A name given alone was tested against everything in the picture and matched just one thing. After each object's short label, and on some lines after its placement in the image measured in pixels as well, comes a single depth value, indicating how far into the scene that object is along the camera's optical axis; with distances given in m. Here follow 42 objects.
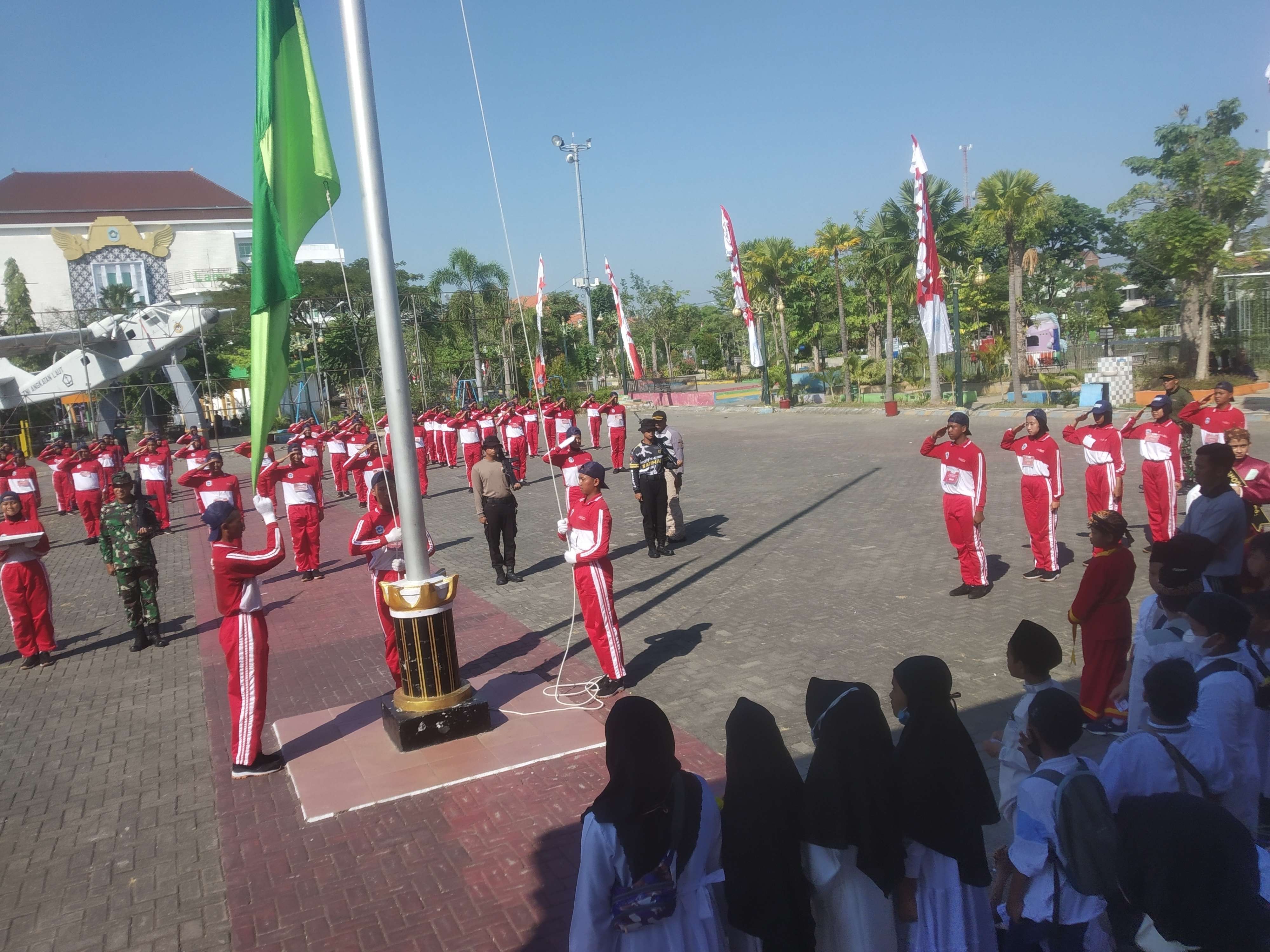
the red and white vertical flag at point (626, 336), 18.50
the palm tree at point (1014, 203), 28.25
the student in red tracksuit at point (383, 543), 7.24
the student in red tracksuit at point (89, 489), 16.72
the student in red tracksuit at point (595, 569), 7.04
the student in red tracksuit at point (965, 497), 8.95
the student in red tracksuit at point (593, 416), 24.42
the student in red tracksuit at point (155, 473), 17.91
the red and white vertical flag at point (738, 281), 27.31
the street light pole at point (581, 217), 41.22
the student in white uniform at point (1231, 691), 3.67
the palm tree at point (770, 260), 40.22
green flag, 5.59
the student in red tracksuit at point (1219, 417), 9.81
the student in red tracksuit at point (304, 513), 12.26
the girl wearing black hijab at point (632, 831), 2.79
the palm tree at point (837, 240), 36.78
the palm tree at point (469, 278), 45.94
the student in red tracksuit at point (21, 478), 16.47
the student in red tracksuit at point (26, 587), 8.77
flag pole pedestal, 6.14
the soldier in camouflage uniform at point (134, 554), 9.35
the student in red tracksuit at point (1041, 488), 9.31
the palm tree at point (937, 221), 33.62
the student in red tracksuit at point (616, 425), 20.08
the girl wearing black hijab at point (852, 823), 2.90
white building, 70.88
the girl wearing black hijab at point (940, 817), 3.01
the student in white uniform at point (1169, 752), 3.27
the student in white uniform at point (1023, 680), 3.70
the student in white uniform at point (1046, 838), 3.11
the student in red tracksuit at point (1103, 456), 9.77
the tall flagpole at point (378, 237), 5.82
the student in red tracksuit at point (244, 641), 5.93
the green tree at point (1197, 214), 24.91
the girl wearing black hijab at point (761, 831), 2.86
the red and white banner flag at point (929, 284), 19.38
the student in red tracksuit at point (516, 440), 20.12
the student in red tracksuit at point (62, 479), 20.17
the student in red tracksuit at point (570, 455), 10.59
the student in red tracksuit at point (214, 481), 12.25
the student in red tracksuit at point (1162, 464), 9.77
